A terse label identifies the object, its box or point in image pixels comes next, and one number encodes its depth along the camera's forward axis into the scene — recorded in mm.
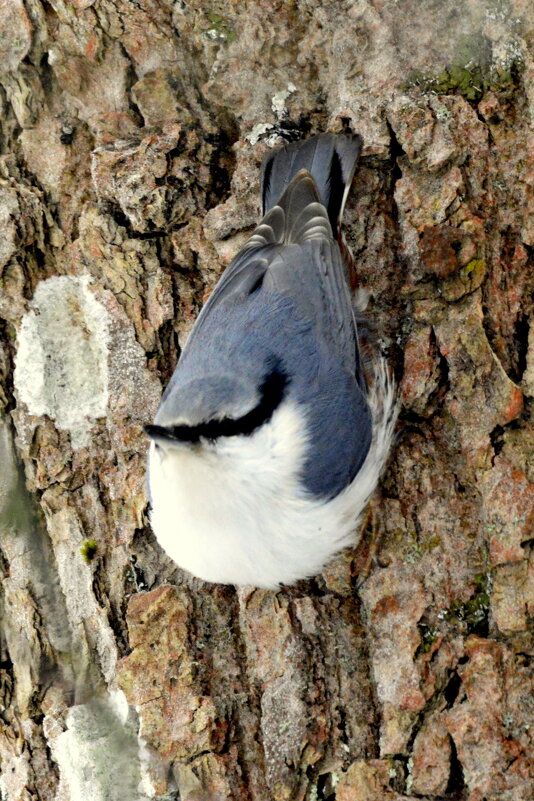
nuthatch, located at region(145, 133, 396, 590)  4812
